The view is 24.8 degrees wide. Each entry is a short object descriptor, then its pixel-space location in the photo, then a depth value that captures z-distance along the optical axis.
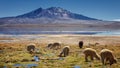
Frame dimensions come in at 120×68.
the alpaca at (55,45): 41.21
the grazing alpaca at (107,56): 23.30
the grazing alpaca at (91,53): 25.73
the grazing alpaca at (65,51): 31.24
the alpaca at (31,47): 35.41
